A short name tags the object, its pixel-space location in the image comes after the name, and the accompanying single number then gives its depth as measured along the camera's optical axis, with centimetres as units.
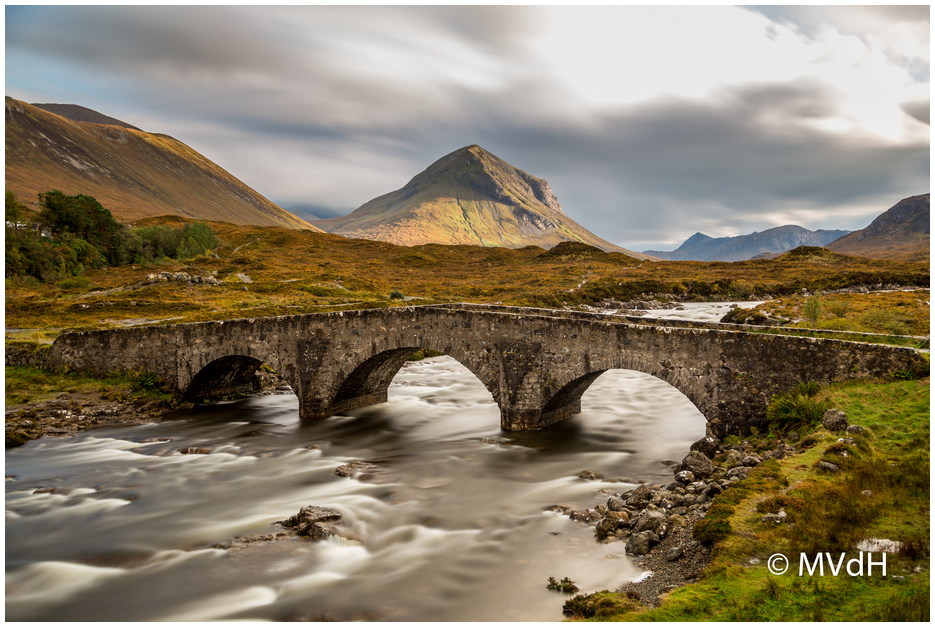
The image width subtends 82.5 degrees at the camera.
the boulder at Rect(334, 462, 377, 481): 1783
